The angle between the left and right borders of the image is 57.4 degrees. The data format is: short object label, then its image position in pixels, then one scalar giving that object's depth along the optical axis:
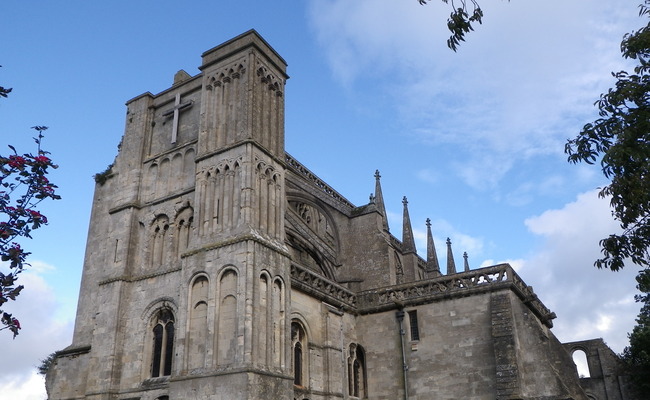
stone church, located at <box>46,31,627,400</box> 17.56
